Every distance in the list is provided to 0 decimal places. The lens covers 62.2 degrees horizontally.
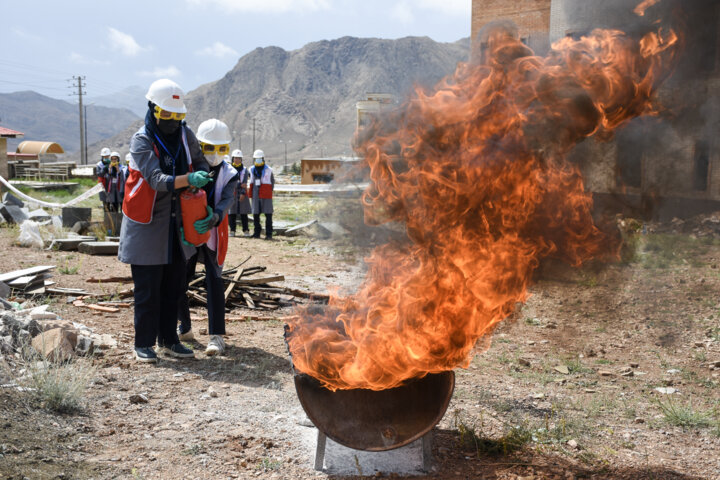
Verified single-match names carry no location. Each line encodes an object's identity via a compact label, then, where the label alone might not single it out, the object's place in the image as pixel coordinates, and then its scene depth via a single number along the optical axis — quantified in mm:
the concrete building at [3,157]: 32216
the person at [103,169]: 15306
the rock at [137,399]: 4539
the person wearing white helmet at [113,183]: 14820
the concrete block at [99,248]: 11297
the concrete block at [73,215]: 14289
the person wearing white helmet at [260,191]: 15320
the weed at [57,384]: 4180
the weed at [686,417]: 4395
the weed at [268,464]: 3591
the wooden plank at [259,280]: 8087
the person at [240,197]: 14750
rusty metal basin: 3469
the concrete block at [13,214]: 15023
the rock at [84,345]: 5332
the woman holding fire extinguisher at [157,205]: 5145
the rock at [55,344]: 5012
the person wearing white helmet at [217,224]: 5691
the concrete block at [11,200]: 16922
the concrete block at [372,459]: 3580
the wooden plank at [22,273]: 7717
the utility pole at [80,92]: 66012
